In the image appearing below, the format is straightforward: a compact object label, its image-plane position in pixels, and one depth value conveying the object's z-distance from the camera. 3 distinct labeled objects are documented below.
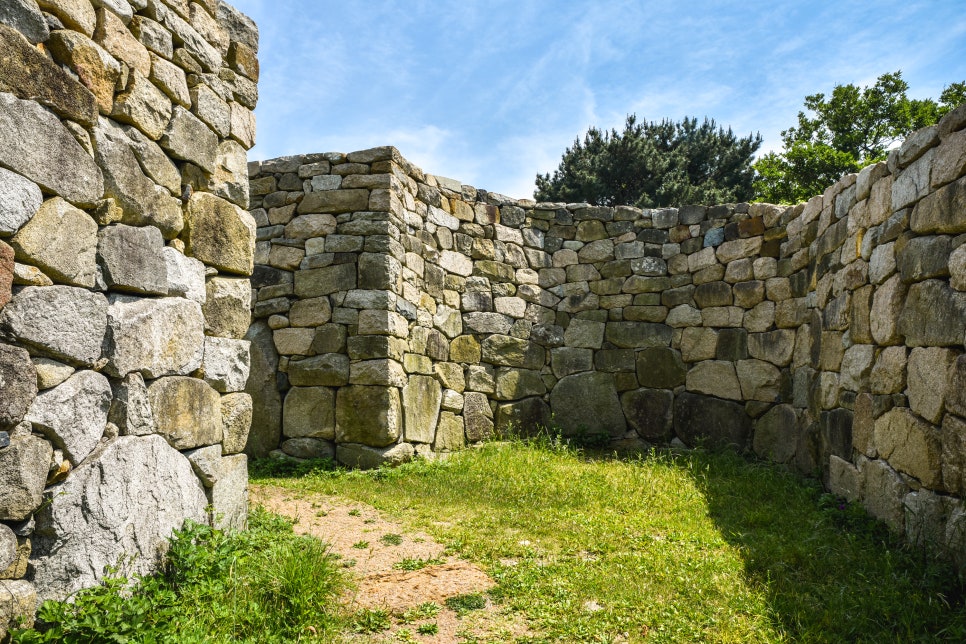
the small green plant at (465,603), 3.05
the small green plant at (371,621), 2.82
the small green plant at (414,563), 3.52
